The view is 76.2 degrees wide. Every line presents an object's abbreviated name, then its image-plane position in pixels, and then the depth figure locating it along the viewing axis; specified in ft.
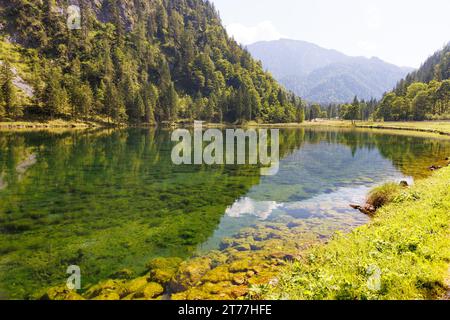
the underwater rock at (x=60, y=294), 41.34
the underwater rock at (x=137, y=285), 43.62
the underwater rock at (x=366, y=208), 79.98
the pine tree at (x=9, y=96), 347.15
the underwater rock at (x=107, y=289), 42.73
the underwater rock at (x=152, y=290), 42.16
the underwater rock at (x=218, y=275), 46.70
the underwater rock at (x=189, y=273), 45.46
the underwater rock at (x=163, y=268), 47.21
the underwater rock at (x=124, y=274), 48.21
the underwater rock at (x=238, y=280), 45.57
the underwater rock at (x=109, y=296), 41.50
